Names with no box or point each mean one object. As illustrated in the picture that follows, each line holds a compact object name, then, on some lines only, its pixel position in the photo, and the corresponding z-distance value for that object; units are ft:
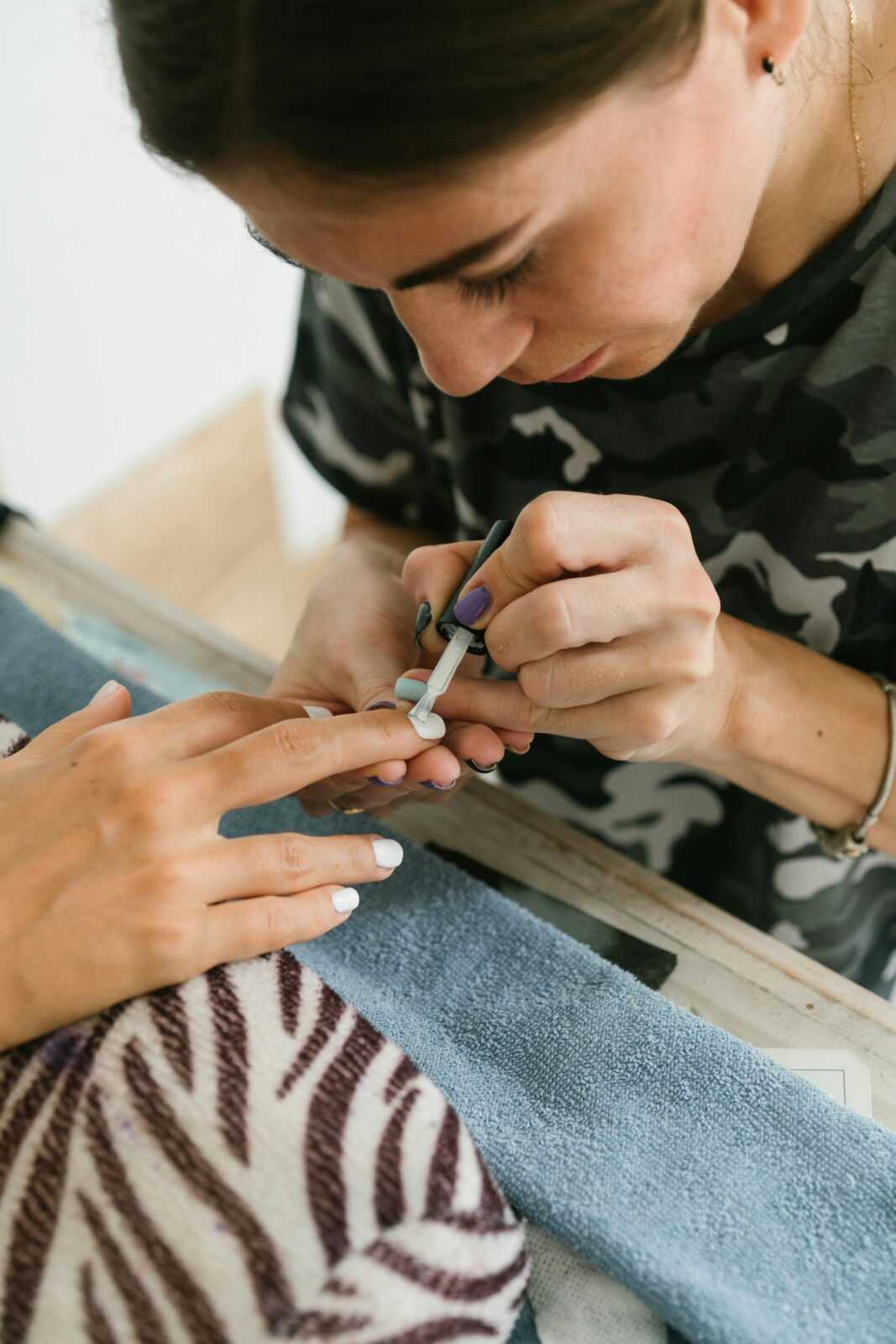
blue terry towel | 1.54
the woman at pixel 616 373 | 1.33
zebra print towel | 1.40
